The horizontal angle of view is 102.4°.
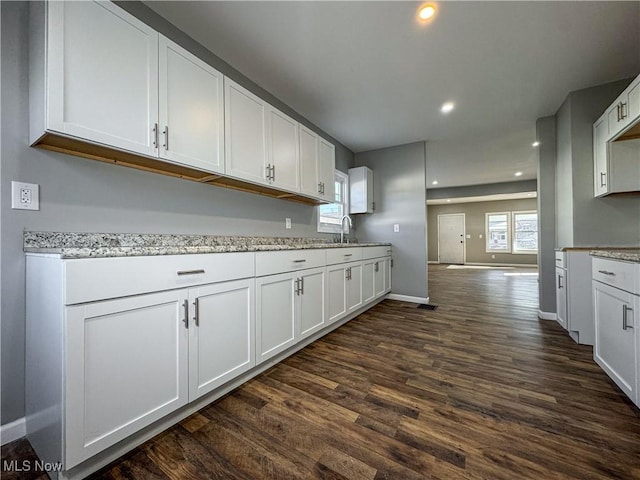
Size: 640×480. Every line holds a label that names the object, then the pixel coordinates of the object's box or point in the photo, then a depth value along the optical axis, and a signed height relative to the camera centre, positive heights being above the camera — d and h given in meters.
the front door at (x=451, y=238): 9.69 +0.06
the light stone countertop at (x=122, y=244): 1.02 -0.01
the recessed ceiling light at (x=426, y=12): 1.65 +1.50
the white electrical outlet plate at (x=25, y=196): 1.19 +0.22
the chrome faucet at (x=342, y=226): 3.87 +0.23
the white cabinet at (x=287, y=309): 1.73 -0.52
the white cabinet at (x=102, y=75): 1.12 +0.81
